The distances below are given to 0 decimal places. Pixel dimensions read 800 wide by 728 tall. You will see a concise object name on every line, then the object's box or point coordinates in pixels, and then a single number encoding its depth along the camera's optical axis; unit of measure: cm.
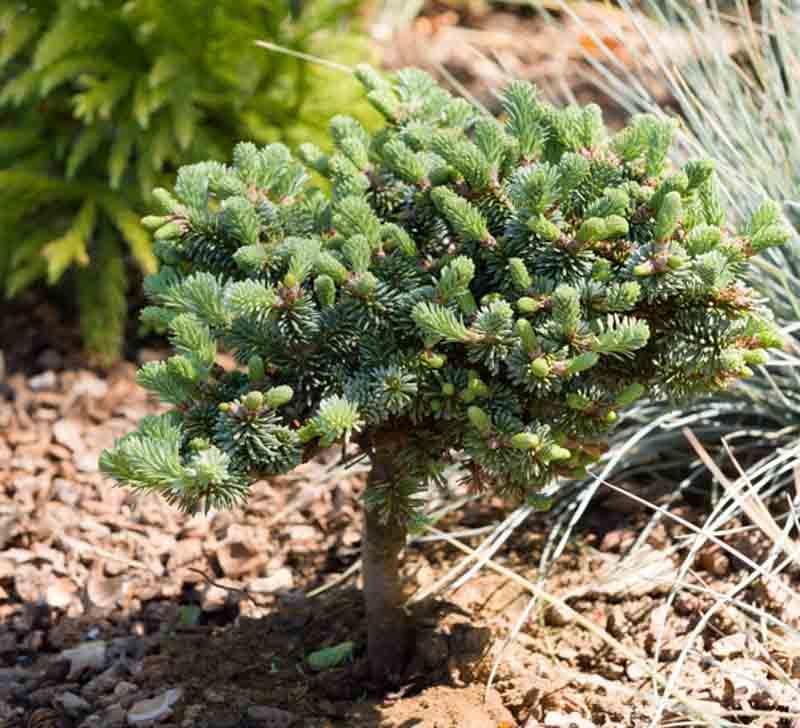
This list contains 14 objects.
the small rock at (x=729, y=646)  437
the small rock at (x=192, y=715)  415
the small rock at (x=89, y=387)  666
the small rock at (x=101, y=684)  446
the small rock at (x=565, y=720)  406
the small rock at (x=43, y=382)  674
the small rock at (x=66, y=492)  574
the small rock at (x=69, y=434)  619
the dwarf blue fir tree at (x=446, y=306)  341
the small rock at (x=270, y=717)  411
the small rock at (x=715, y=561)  485
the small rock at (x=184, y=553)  533
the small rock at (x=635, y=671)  439
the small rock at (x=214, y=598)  501
